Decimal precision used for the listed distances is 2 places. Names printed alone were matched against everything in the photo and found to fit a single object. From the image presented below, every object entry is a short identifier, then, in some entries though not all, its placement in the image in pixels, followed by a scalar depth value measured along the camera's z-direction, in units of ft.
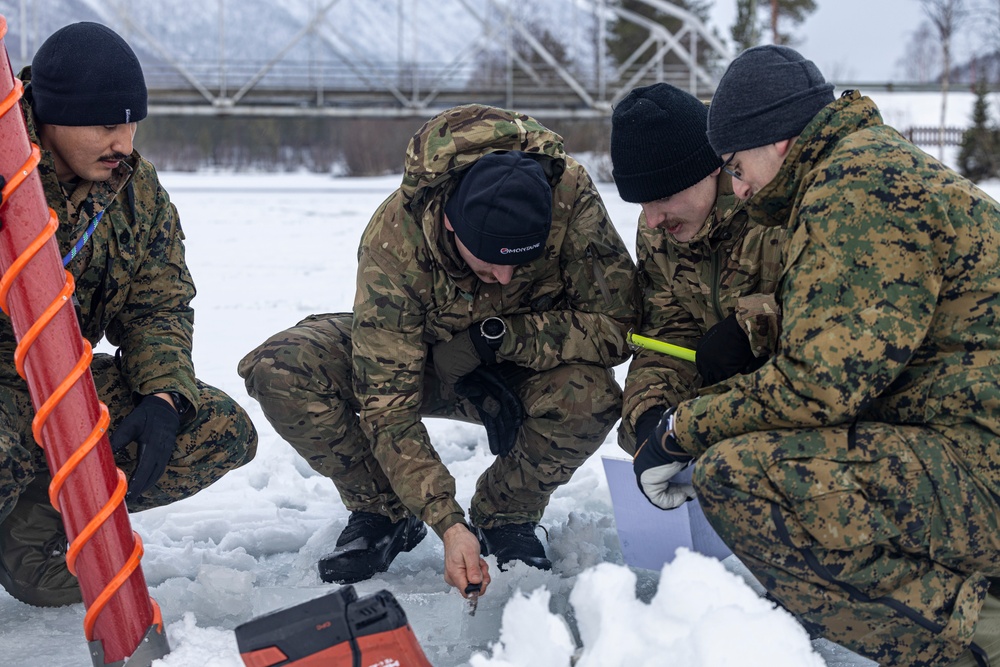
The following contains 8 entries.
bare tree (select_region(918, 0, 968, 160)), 82.69
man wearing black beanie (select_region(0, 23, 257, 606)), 7.35
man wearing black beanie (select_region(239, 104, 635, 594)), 7.88
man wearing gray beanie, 5.48
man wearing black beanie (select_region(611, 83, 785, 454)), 7.66
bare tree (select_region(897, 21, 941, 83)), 140.46
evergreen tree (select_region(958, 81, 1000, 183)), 67.97
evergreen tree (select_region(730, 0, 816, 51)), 79.41
